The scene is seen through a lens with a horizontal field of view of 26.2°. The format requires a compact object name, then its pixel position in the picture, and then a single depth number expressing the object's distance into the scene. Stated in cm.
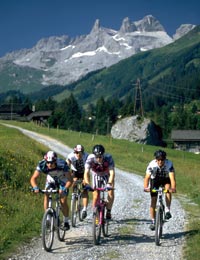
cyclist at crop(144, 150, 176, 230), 1275
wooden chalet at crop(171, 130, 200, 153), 12563
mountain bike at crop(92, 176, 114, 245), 1175
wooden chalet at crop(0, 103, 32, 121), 14688
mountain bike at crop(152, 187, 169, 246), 1209
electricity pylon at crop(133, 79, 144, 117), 8578
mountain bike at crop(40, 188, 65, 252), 1091
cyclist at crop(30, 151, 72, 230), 1141
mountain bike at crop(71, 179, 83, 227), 1472
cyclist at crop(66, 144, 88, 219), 1505
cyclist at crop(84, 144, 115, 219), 1277
